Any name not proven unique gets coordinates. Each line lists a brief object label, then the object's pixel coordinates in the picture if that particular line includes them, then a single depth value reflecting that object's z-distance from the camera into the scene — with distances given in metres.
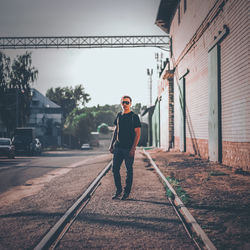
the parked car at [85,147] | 52.05
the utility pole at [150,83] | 48.16
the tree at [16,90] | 36.91
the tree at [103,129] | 93.56
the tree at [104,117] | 151.29
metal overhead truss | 25.25
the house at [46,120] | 60.38
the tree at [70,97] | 99.06
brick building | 9.31
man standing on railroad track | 6.01
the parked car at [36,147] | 24.62
